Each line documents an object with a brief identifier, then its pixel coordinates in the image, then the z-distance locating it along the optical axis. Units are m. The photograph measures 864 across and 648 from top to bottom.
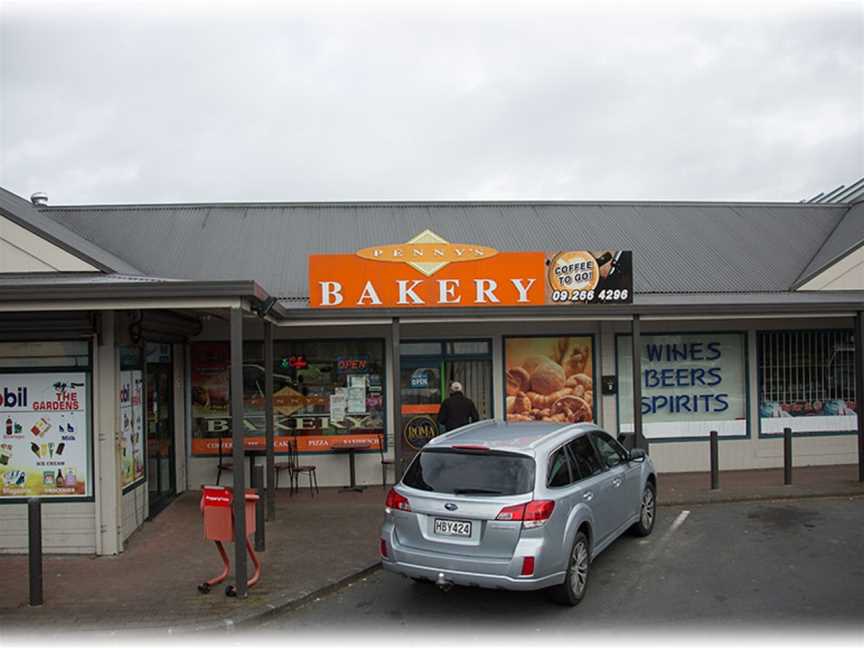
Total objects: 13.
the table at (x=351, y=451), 12.69
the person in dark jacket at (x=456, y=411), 11.16
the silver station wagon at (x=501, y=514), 6.22
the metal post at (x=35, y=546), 6.88
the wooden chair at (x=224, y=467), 12.08
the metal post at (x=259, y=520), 8.40
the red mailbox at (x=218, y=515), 7.23
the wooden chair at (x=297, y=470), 12.34
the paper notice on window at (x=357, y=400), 13.09
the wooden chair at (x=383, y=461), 12.82
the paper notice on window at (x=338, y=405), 13.06
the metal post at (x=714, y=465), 11.61
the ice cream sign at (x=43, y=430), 8.72
